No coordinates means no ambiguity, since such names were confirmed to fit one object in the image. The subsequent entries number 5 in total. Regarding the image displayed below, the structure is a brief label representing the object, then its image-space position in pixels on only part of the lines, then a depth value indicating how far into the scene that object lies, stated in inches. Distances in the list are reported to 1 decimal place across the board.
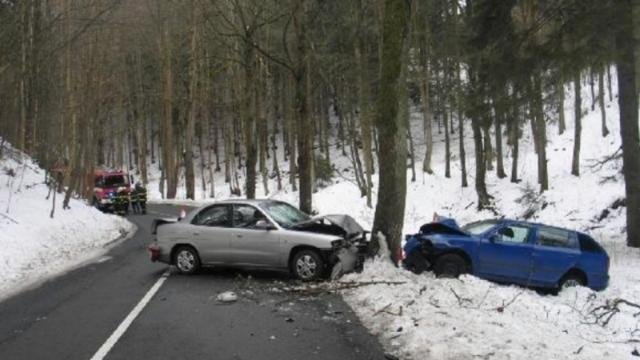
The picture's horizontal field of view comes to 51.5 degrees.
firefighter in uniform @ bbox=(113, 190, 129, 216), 1272.1
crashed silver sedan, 483.5
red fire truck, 1275.8
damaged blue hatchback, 546.9
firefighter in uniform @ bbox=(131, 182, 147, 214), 1277.1
